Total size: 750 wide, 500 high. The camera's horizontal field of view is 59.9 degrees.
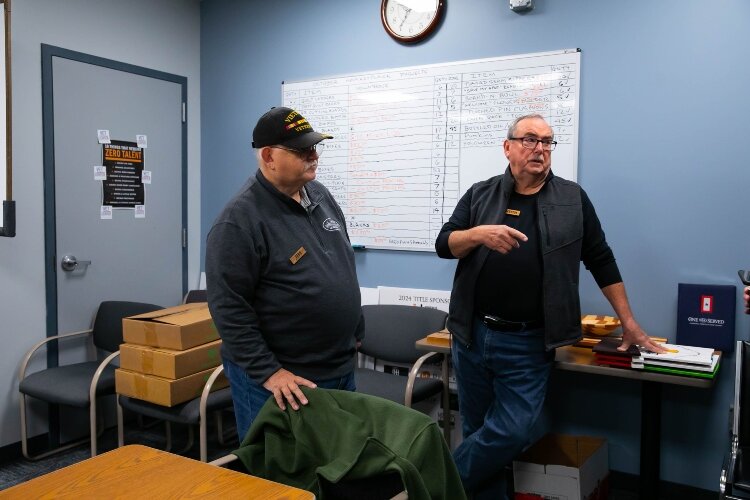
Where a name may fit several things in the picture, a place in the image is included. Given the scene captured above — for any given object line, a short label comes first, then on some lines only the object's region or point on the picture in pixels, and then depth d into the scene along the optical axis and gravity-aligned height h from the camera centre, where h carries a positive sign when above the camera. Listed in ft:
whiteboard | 9.80 +1.51
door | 11.19 +0.43
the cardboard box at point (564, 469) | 8.40 -3.31
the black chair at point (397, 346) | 9.52 -2.05
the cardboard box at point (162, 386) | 9.45 -2.54
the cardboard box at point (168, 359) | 9.48 -2.15
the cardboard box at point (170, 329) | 9.65 -1.72
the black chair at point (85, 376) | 10.16 -2.66
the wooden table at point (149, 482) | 4.22 -1.80
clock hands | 11.03 +3.44
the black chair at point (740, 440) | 6.49 -2.38
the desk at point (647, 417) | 8.13 -2.48
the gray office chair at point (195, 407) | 9.28 -2.84
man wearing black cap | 6.08 -0.60
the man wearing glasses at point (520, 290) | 7.71 -0.84
